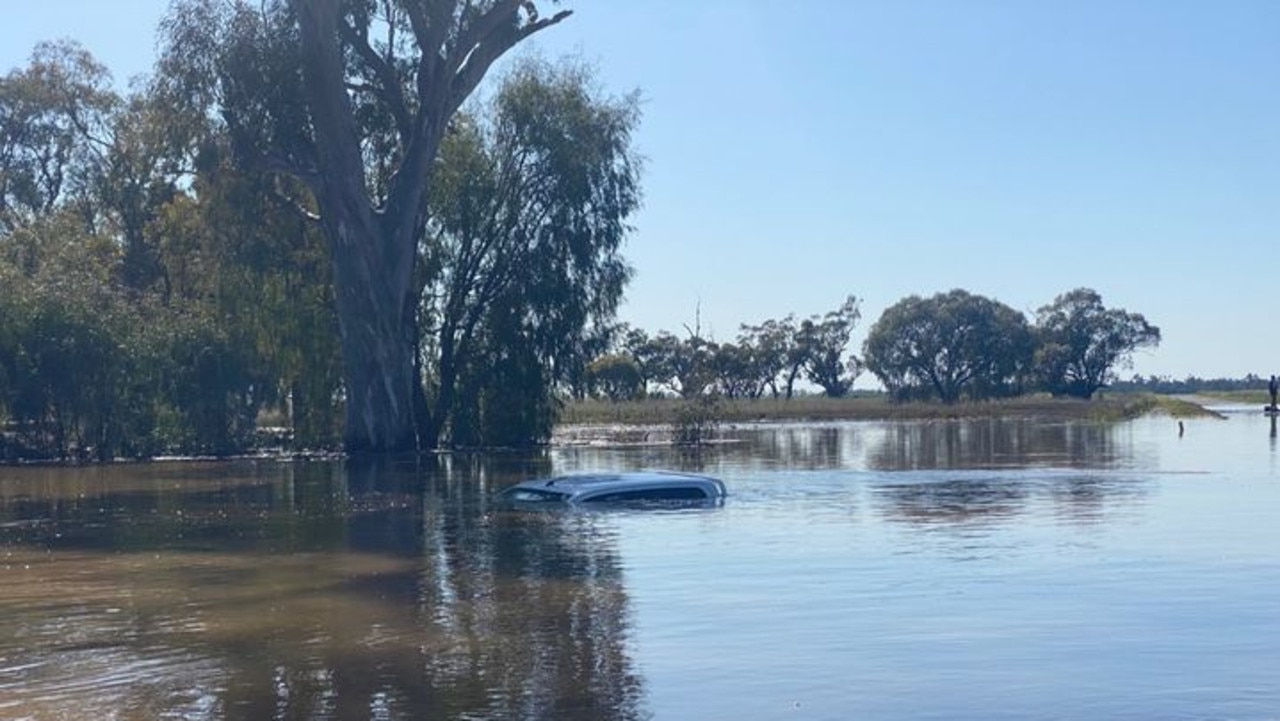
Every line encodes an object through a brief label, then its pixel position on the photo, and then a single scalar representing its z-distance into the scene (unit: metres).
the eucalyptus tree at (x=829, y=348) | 139.75
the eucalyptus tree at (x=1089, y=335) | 146.62
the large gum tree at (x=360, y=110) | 46.72
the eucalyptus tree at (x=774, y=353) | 137.62
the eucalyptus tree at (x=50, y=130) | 72.94
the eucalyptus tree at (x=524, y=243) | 55.84
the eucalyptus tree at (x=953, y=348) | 134.12
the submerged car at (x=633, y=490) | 28.53
